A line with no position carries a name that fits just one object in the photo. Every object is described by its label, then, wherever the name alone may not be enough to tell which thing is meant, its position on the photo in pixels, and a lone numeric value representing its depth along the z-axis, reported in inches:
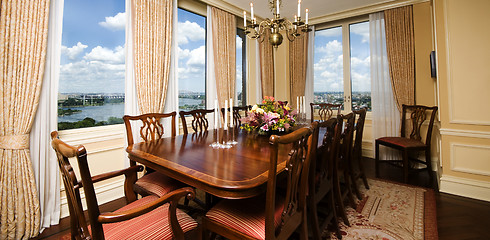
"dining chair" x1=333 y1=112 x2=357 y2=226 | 79.3
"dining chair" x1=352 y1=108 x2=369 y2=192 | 90.5
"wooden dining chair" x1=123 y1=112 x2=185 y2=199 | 65.5
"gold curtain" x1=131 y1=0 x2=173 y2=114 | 106.0
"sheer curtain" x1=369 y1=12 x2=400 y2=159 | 152.6
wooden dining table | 43.2
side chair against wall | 118.8
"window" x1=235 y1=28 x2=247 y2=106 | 174.4
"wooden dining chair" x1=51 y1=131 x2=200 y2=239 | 35.4
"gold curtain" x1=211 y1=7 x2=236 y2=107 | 146.2
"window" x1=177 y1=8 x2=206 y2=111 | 135.6
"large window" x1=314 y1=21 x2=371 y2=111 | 165.5
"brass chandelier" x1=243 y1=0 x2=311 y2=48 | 89.2
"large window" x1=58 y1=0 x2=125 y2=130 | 92.3
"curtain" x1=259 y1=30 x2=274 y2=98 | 185.6
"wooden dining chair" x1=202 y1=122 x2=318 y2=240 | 41.7
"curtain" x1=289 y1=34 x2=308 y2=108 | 184.1
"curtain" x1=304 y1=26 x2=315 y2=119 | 182.9
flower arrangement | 83.5
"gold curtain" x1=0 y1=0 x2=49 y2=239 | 71.9
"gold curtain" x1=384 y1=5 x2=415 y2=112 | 144.2
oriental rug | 74.5
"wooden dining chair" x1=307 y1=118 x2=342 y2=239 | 61.3
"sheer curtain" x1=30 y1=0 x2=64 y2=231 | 80.2
